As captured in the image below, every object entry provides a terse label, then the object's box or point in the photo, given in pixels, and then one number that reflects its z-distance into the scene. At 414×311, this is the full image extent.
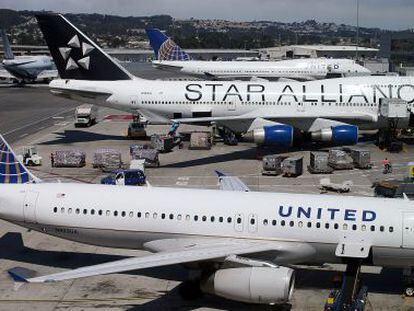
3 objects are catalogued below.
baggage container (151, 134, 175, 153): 48.28
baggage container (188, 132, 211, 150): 49.56
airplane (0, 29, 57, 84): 111.69
